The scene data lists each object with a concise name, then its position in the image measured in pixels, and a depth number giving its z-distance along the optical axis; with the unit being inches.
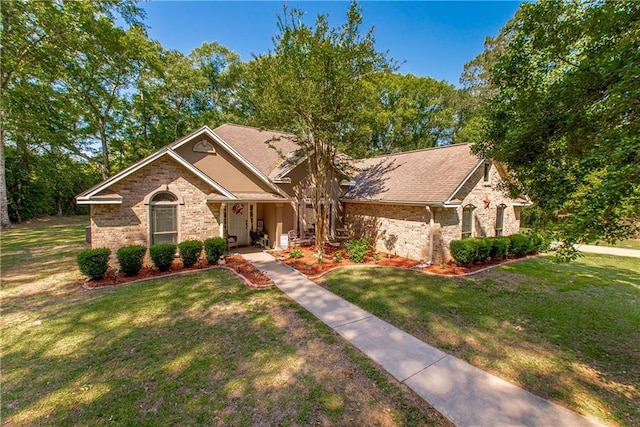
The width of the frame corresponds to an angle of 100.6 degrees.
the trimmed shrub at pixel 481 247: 456.1
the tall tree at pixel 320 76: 414.0
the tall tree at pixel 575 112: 144.9
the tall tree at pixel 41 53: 672.4
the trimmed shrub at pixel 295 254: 483.8
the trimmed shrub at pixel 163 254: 378.0
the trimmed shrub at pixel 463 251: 441.7
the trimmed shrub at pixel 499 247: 483.0
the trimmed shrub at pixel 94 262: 338.3
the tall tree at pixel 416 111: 1213.7
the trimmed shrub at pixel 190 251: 398.6
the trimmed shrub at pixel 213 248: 418.6
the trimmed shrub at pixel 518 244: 523.8
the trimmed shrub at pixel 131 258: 358.0
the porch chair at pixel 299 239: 564.4
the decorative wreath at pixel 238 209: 563.2
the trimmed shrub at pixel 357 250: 474.9
